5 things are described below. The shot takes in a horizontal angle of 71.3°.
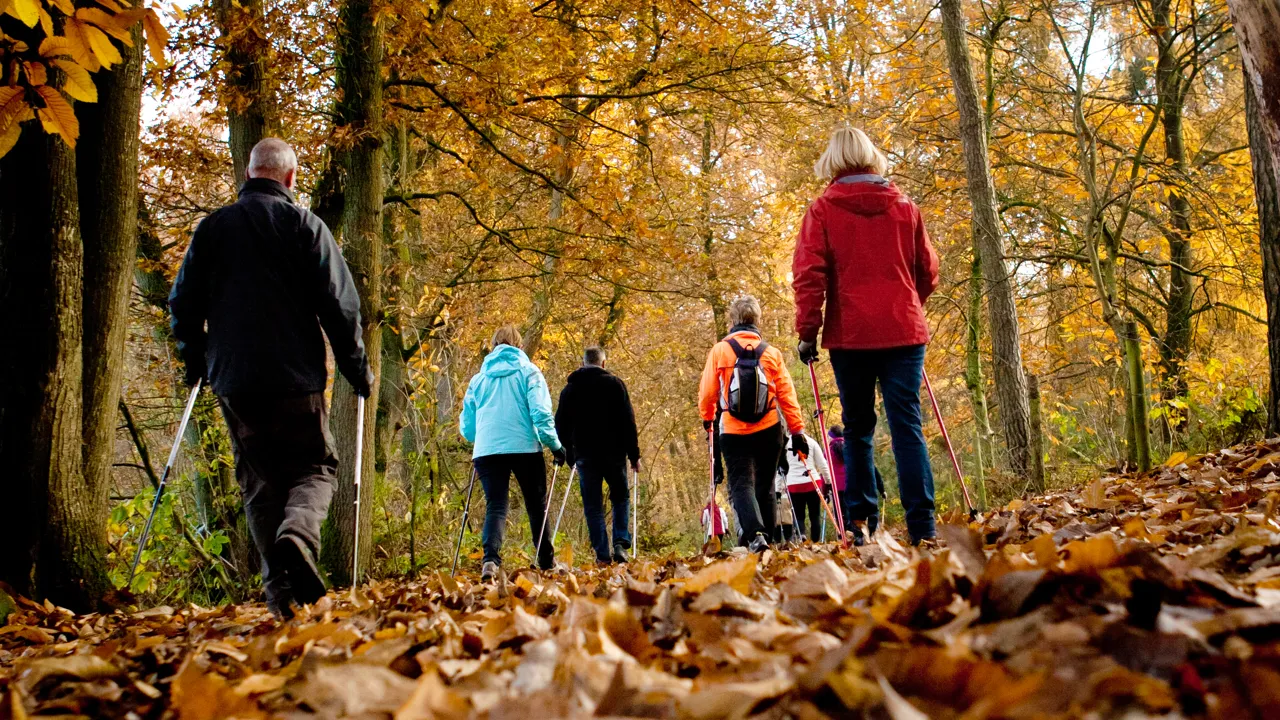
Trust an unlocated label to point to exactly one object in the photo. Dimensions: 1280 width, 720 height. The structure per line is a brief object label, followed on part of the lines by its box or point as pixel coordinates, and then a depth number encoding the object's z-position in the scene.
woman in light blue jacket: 7.44
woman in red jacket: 4.60
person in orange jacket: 6.77
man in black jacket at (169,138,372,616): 3.99
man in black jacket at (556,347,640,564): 8.20
